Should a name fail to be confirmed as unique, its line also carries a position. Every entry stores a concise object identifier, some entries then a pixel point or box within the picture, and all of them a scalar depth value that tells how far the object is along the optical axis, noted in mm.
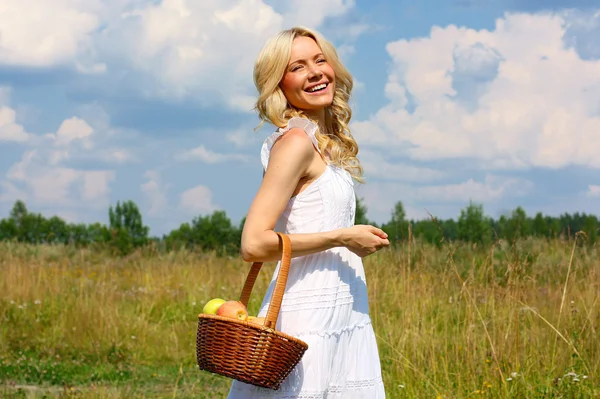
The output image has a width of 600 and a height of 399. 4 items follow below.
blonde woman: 2377
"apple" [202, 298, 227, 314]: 2453
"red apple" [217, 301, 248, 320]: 2336
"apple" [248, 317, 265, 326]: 2275
